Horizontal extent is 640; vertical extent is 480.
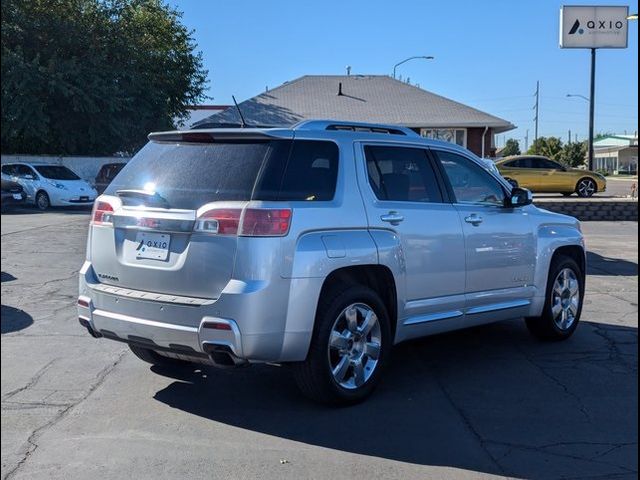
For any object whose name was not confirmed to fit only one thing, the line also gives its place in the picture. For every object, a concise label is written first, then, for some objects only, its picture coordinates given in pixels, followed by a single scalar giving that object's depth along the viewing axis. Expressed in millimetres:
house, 30094
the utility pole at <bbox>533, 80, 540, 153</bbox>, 78875
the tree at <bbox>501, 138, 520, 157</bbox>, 132262
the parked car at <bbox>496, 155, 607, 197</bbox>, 29125
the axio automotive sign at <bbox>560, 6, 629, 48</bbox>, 33625
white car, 24359
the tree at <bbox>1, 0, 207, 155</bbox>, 27484
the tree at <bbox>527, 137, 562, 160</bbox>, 71188
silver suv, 4672
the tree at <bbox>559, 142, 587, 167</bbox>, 71000
